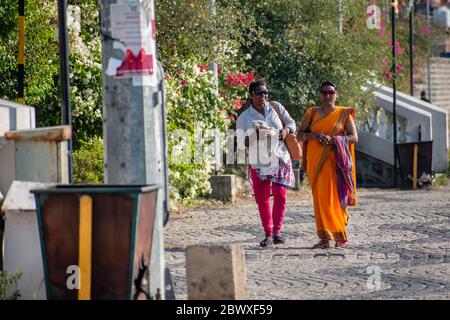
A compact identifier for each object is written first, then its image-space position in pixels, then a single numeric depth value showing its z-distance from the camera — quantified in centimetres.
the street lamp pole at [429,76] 3550
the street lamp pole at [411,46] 2744
